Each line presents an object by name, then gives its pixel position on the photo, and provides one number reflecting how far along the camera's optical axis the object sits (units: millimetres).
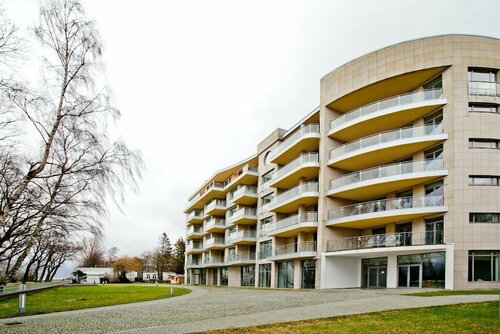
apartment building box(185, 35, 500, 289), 24953
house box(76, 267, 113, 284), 81562
